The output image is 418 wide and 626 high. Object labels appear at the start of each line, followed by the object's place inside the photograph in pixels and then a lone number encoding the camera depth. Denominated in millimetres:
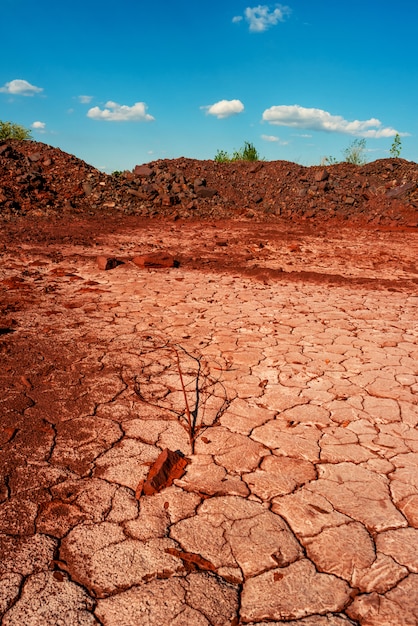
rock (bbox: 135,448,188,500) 2096
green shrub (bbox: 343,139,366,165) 15411
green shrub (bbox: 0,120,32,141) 15620
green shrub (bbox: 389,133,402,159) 15461
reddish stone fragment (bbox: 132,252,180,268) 6398
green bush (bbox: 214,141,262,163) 15380
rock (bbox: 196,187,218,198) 12281
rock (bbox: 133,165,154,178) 13133
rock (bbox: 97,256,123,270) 6180
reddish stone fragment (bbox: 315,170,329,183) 13109
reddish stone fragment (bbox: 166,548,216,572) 1710
